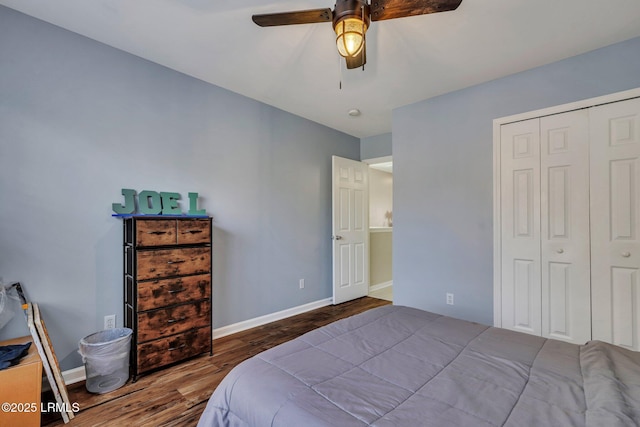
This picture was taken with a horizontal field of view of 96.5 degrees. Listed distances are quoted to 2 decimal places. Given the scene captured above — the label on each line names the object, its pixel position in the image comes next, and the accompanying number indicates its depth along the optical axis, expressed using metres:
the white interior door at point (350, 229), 3.97
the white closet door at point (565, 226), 2.30
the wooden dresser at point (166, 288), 2.11
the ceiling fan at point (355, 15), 1.37
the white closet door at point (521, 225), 2.53
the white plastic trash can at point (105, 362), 1.92
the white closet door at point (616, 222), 2.12
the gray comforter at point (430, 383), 0.85
